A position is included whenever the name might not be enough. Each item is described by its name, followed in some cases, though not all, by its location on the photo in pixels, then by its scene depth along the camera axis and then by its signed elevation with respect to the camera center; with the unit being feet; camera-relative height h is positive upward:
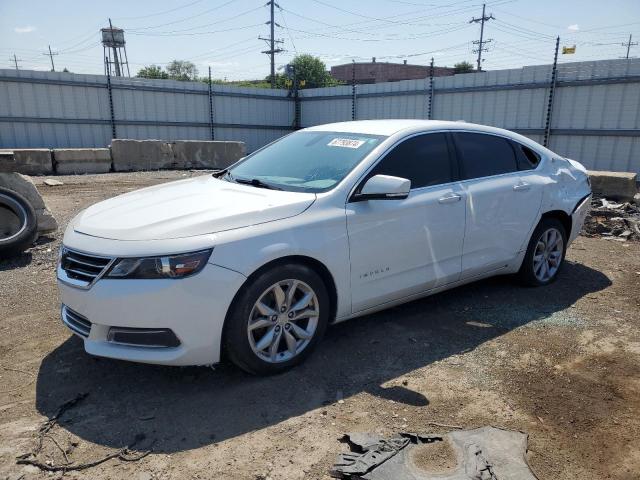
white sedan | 9.71 -2.85
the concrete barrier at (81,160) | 45.34 -4.83
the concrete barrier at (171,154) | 48.39 -4.62
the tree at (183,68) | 262.67 +19.56
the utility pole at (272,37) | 143.23 +19.53
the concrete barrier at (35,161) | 43.37 -4.71
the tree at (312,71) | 196.24 +14.27
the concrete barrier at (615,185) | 29.45 -4.28
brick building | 201.16 +14.66
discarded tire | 18.92 -4.57
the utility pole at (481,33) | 172.86 +25.68
